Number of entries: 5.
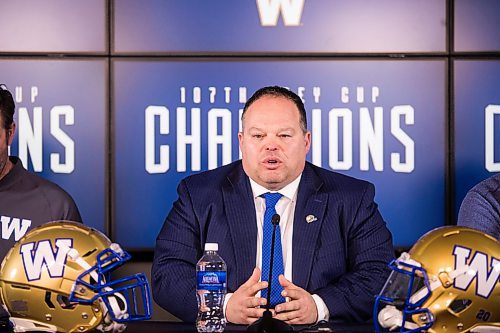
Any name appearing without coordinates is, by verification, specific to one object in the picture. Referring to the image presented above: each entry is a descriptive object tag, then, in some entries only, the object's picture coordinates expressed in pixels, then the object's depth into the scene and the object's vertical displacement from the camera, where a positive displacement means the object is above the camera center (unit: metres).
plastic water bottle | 5.45 -0.37
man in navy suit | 6.03 -0.18
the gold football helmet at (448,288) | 4.71 -0.30
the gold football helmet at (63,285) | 4.94 -0.30
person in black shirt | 6.51 -0.10
